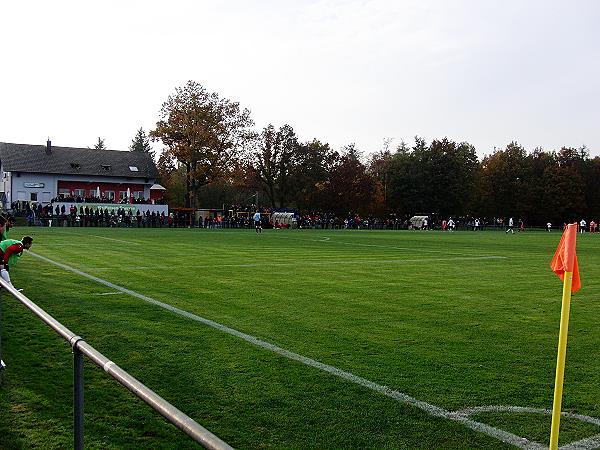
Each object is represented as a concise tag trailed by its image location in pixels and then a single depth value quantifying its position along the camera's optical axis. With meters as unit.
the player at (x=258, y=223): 46.00
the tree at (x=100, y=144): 141.65
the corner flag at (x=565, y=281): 3.66
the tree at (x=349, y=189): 83.50
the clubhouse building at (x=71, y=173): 69.12
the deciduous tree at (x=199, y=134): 65.50
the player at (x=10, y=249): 9.16
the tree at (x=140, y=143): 128.25
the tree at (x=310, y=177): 84.38
